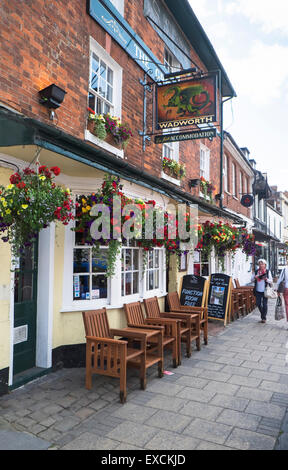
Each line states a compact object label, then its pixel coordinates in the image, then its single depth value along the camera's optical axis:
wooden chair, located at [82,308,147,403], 4.31
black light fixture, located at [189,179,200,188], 9.94
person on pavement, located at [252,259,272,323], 9.54
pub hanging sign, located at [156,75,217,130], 6.38
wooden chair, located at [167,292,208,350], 6.97
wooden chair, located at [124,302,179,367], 5.65
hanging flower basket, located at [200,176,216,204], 10.98
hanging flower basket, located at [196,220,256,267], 9.05
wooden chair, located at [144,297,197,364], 6.22
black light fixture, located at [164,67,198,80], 6.70
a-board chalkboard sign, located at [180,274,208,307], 7.91
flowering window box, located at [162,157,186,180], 8.44
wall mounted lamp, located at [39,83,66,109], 4.52
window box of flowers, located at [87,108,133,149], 5.69
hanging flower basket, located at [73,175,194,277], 4.72
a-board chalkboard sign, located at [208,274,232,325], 8.95
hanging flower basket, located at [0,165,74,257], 3.45
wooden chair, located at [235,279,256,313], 11.27
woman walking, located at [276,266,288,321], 6.68
